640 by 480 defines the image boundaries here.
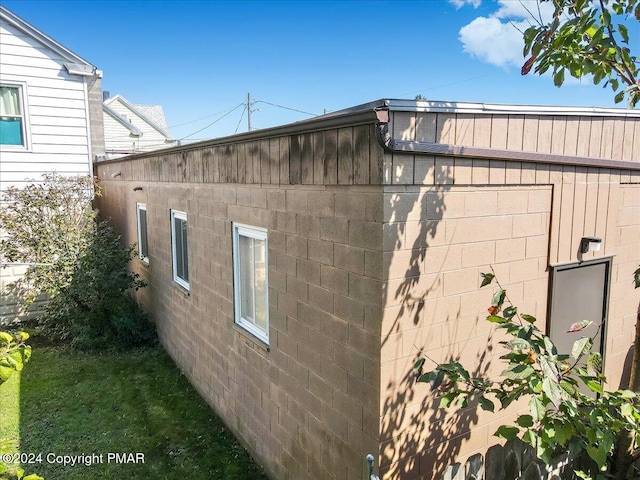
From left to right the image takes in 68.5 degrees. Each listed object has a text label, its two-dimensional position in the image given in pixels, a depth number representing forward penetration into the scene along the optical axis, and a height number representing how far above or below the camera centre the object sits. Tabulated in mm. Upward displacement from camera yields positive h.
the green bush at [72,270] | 8125 -1574
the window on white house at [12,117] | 9148 +1226
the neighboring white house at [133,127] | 23703 +2881
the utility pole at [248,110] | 34456 +5084
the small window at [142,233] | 8812 -1021
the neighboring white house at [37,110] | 9109 +1412
